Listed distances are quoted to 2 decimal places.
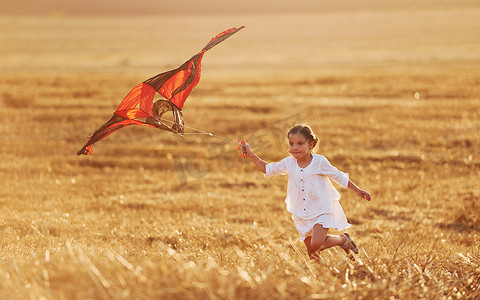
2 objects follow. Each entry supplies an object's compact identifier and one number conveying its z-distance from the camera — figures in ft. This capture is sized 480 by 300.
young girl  39.45
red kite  43.21
